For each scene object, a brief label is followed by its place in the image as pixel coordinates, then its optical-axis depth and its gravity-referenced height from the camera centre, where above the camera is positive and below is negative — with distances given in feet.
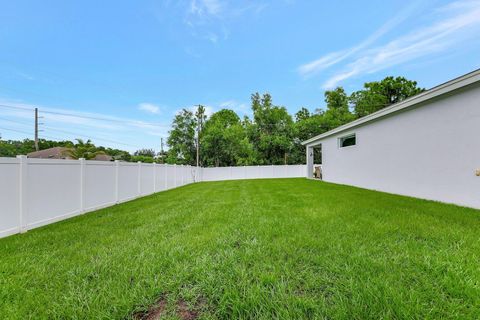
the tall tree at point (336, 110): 83.92 +21.35
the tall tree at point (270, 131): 83.20 +12.65
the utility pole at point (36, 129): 70.79 +11.93
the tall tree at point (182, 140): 81.71 +9.14
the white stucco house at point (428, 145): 15.94 +1.47
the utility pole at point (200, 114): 76.18 +18.23
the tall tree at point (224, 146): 77.29 +6.36
